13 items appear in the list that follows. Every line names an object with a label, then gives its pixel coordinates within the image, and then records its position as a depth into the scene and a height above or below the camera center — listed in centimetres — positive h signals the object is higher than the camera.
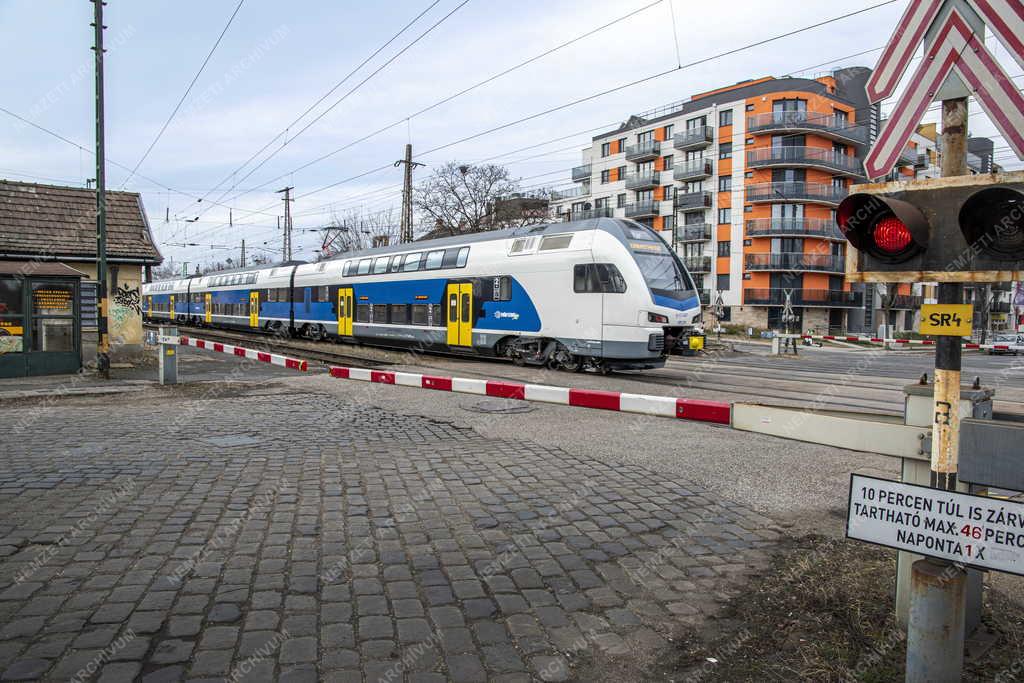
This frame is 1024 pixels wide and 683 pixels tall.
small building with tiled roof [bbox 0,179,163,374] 1644 +161
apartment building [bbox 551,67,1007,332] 5144 +1048
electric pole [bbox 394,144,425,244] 3209 +525
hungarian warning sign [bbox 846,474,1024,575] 225 -76
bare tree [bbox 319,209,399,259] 6175 +738
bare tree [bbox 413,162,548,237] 4647 +791
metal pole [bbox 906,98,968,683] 240 -95
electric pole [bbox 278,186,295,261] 4303 +548
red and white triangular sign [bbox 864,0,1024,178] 250 +98
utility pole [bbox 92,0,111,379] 1348 +182
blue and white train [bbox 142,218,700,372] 1395 +34
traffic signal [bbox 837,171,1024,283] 234 +34
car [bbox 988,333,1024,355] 3500 -122
